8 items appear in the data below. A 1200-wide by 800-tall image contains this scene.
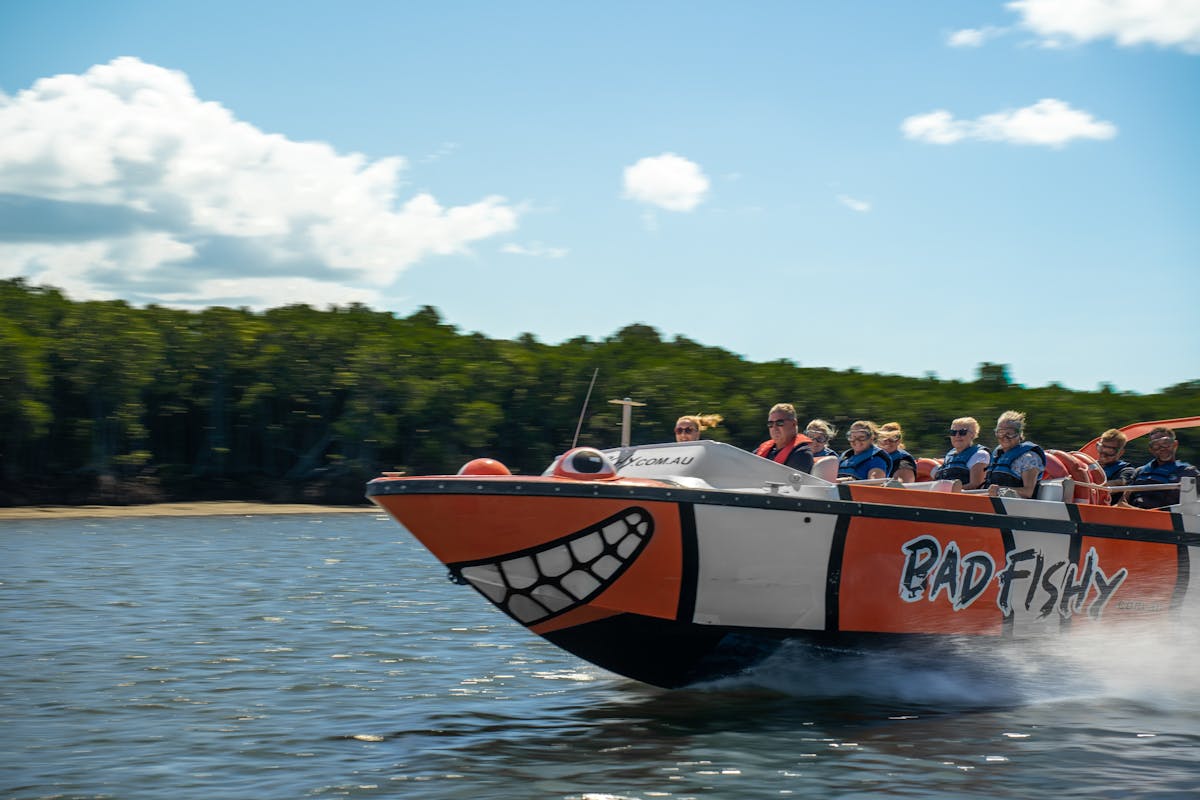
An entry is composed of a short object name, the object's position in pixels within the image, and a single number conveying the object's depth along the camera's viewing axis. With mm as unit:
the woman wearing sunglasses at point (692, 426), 10027
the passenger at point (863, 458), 10367
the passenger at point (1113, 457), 11867
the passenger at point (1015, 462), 9875
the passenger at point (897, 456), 10336
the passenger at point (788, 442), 9828
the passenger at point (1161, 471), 11047
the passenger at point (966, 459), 10070
